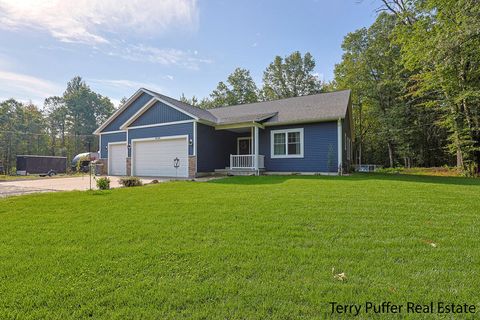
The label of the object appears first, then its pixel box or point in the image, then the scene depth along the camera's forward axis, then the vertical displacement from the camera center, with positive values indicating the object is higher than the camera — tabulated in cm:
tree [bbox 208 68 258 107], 3481 +1019
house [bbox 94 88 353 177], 1264 +139
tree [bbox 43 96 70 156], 4067 +757
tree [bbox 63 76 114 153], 4325 +994
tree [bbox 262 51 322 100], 3425 +1158
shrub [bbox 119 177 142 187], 986 -69
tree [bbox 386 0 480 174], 898 +441
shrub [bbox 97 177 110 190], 888 -68
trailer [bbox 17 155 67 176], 2159 -2
